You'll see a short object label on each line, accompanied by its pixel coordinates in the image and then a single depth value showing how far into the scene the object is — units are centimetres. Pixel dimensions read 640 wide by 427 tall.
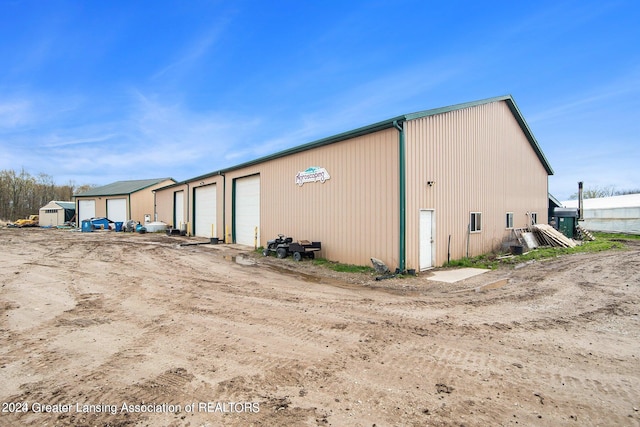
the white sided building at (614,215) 2900
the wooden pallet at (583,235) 2134
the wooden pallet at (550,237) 1641
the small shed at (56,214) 3997
